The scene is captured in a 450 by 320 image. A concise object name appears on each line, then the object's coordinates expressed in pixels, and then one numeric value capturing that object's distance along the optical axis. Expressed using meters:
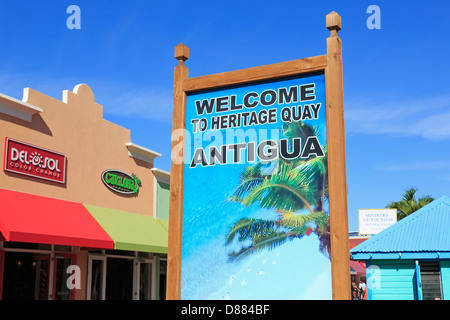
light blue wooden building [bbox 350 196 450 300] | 15.41
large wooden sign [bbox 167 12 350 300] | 6.63
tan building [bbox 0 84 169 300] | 13.35
